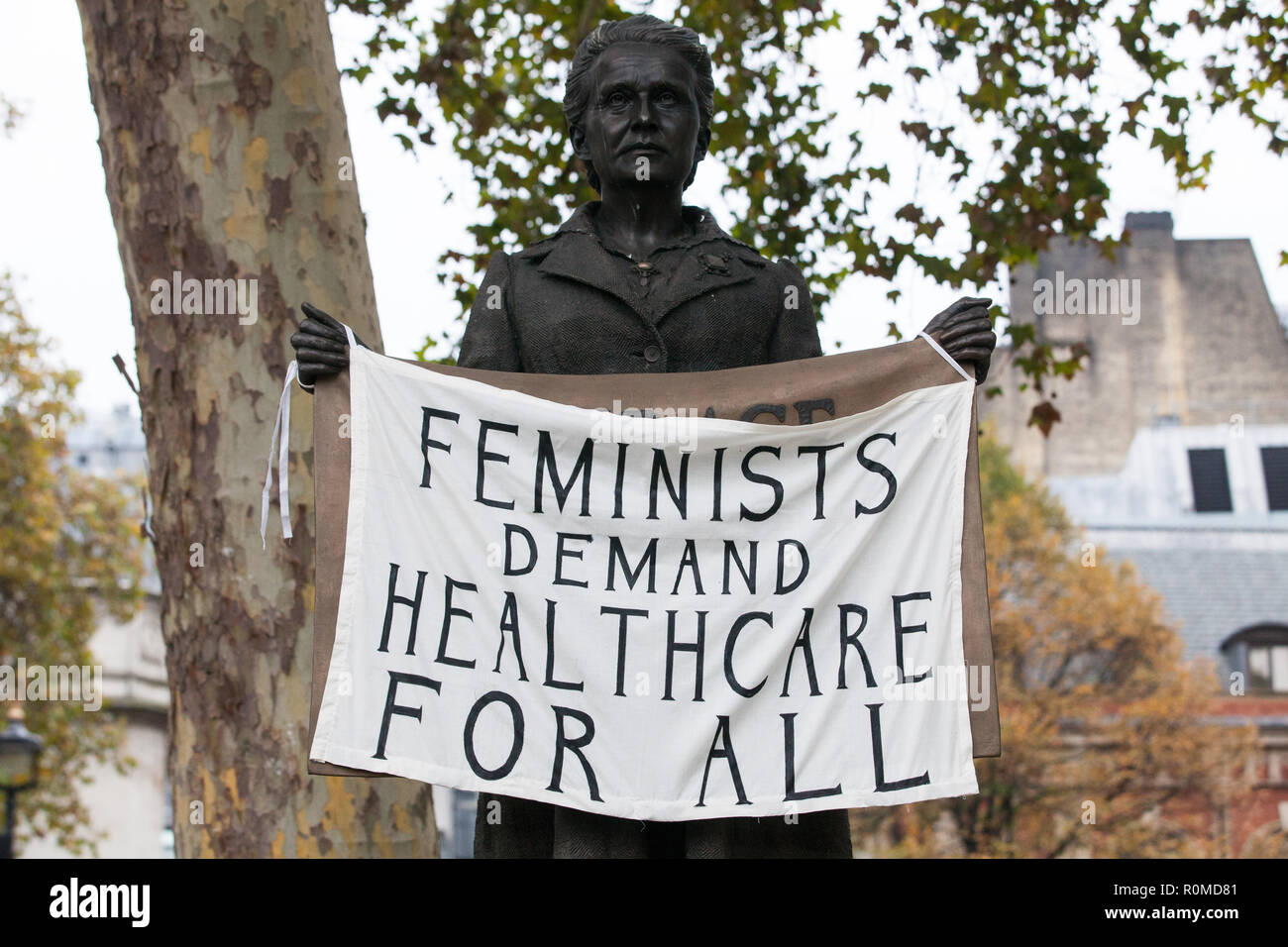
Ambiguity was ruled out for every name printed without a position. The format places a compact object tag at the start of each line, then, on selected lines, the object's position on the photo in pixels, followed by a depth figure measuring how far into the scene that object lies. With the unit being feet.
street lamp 47.16
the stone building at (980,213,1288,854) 125.49
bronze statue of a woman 13.51
